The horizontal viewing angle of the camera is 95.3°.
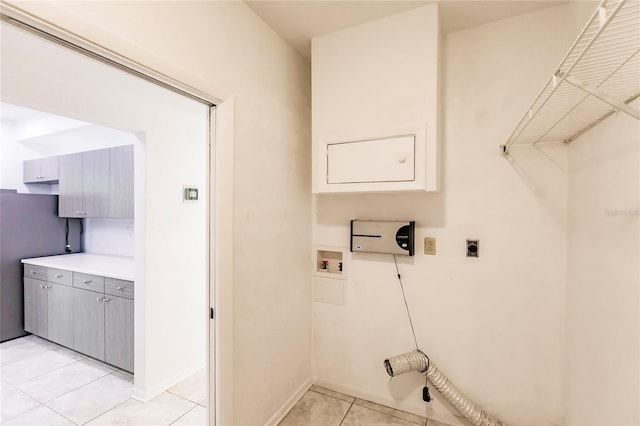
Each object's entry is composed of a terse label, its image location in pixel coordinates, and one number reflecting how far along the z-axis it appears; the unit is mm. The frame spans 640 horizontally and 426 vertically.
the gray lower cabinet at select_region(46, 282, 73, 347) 2985
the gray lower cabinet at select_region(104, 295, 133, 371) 2494
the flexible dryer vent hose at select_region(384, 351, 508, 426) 1786
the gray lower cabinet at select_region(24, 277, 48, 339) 3232
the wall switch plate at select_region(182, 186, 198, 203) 2662
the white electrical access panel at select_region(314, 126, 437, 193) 1660
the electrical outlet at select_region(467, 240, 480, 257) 1885
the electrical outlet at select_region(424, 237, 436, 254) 1992
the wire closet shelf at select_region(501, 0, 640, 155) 693
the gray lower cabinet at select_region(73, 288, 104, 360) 2715
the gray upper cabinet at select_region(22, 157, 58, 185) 3568
